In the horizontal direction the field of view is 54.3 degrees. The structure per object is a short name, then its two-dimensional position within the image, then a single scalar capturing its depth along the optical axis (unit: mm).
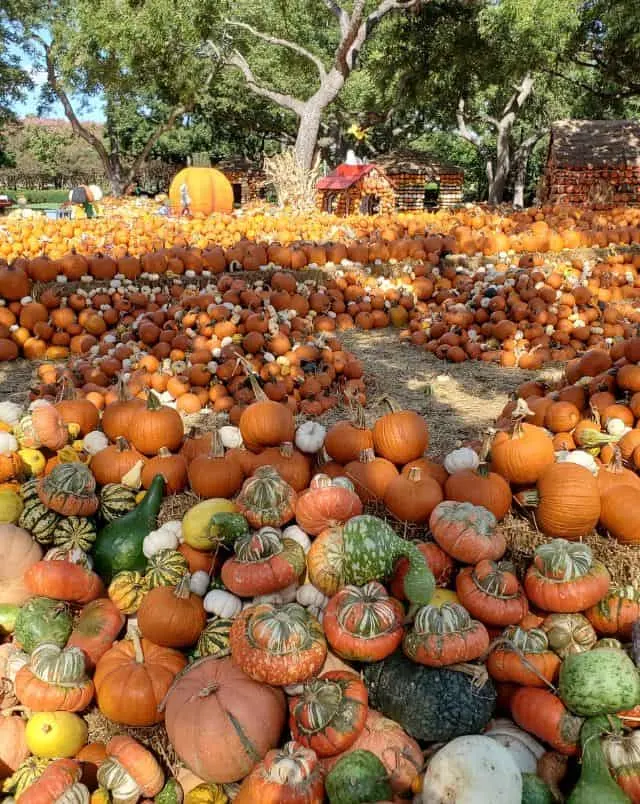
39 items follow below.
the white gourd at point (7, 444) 2951
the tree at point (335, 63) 18250
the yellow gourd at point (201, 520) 2488
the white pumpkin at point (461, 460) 2709
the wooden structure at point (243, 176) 32891
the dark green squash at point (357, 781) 1703
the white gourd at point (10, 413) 3238
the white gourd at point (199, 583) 2416
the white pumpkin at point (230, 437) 3223
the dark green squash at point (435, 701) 1884
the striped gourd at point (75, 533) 2641
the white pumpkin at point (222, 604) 2324
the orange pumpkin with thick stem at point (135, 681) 2100
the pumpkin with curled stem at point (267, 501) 2434
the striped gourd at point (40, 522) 2631
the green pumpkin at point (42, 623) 2309
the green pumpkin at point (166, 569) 2412
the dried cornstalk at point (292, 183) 16172
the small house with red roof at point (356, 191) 21281
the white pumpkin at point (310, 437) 2924
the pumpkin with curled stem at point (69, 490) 2621
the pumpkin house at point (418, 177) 25750
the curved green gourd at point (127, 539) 2600
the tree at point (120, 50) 20078
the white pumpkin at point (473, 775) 1608
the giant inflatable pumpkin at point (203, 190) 19062
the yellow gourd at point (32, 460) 3020
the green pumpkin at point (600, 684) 1862
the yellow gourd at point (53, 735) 2119
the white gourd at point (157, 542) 2541
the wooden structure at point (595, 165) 17547
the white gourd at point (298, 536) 2436
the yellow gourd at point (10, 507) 2654
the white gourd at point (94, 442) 3172
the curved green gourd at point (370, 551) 2154
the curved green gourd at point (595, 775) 1636
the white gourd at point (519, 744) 1882
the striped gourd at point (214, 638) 2232
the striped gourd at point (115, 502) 2824
